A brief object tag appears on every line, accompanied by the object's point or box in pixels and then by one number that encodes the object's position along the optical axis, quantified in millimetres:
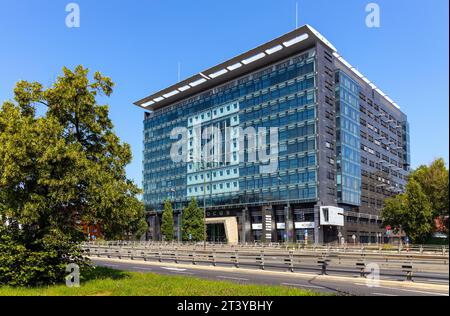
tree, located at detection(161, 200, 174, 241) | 107250
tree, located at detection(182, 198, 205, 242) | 94188
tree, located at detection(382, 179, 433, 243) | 56656
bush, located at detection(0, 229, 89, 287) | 17047
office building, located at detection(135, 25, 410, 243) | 85812
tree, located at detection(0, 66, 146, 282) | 17109
